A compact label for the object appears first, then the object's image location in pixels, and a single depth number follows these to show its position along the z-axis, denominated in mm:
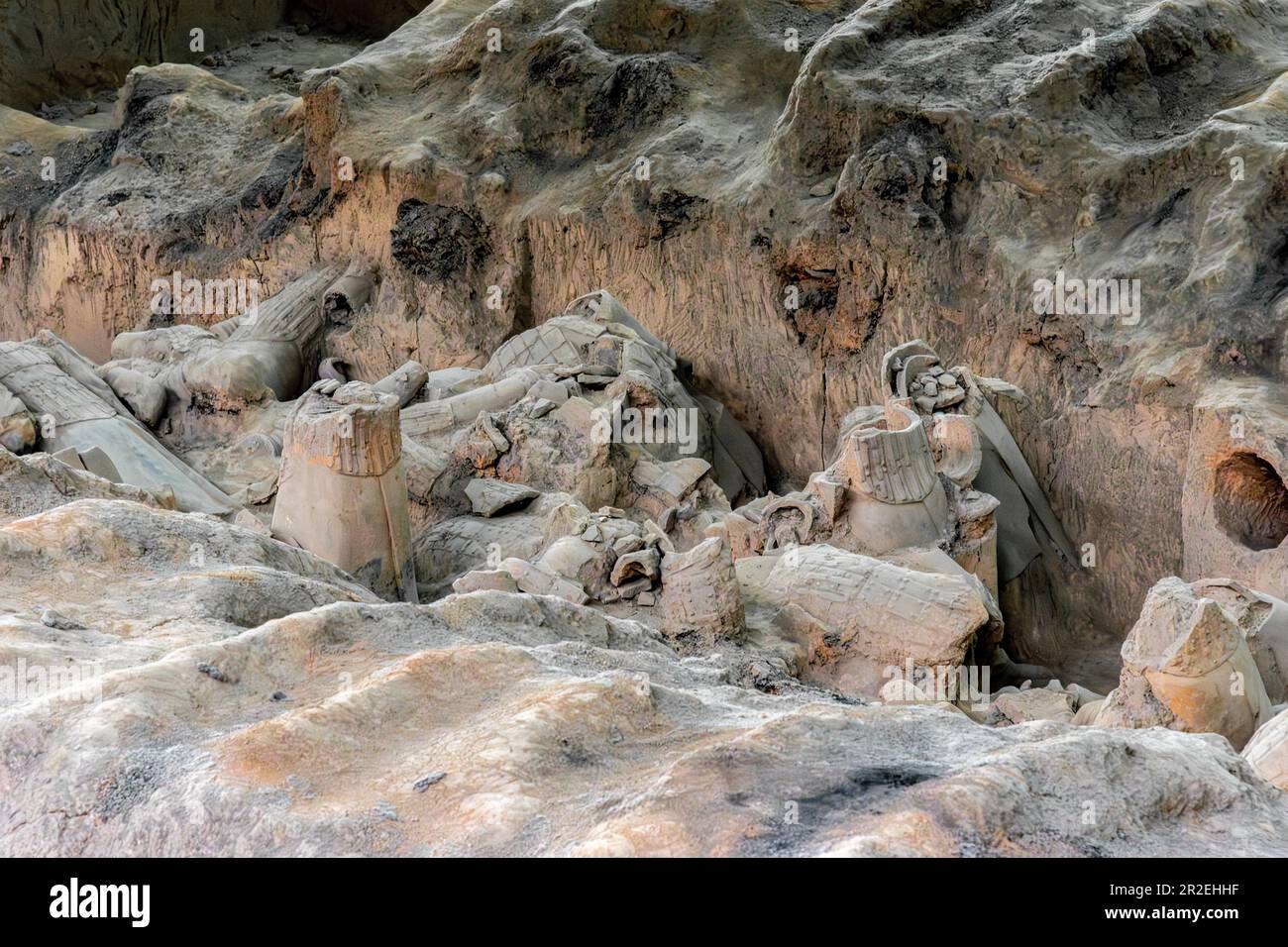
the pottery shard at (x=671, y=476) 8578
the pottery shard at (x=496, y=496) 8000
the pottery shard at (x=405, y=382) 9055
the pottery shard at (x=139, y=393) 9430
